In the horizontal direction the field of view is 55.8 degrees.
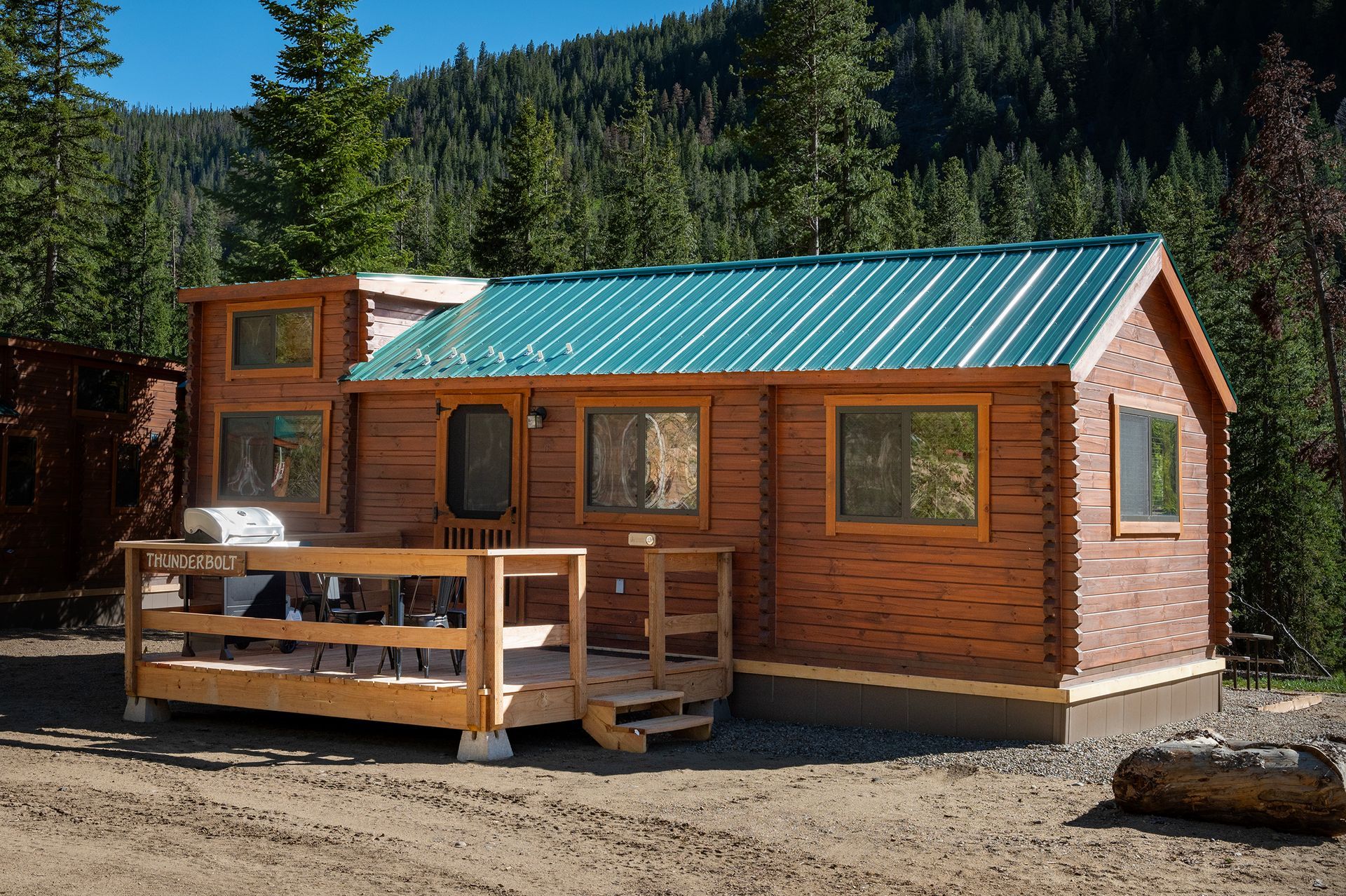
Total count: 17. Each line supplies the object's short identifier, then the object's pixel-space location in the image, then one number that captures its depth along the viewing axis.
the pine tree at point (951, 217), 58.12
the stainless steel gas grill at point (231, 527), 11.44
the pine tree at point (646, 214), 45.88
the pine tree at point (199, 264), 60.41
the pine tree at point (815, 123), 29.95
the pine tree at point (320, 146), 25.94
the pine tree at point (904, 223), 52.84
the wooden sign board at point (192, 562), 10.61
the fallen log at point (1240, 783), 7.39
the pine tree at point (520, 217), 38.25
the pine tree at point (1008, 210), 59.09
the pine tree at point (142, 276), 47.38
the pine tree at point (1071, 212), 57.16
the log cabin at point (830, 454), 10.35
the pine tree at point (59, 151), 30.20
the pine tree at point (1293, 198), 25.66
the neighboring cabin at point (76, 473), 18.23
